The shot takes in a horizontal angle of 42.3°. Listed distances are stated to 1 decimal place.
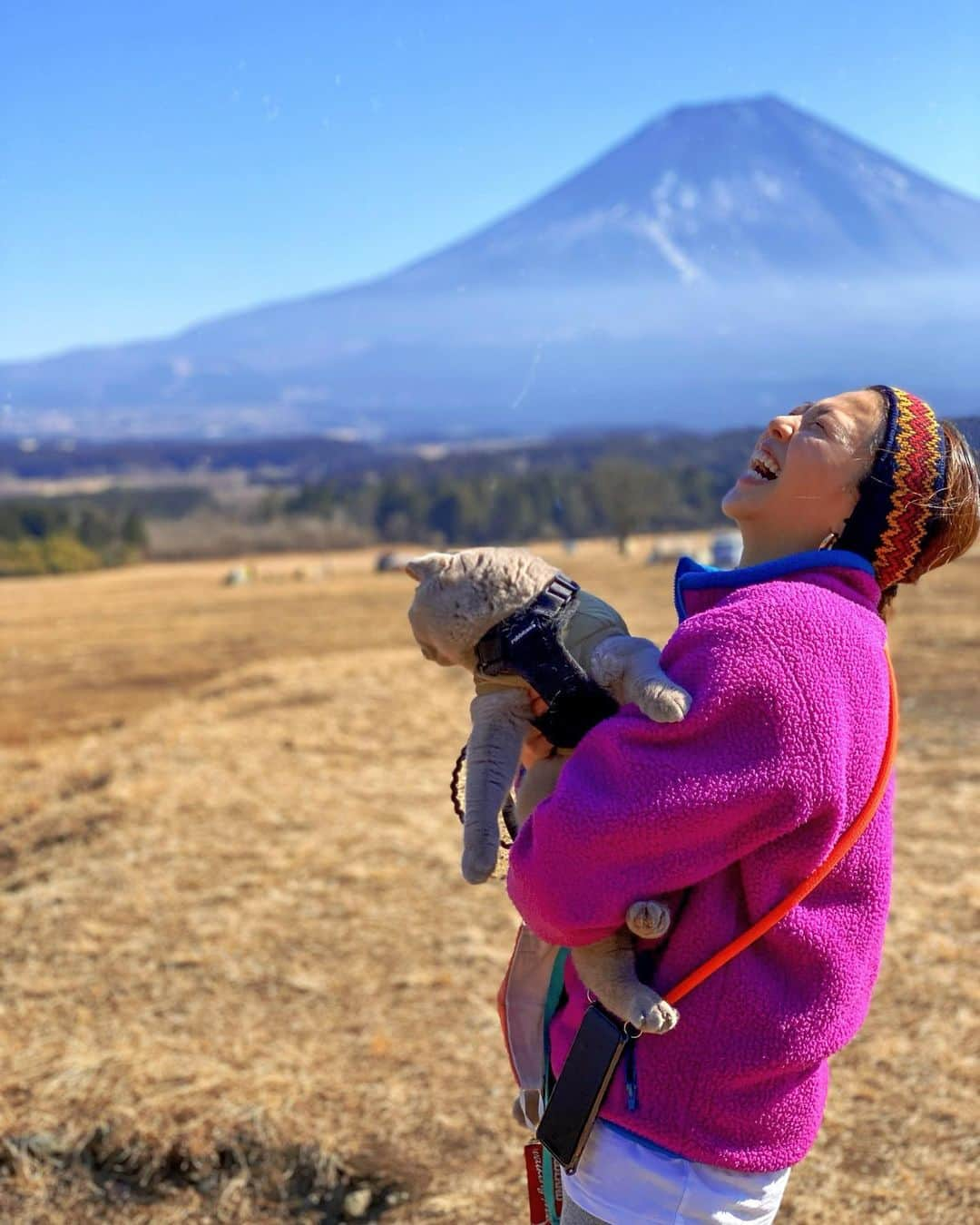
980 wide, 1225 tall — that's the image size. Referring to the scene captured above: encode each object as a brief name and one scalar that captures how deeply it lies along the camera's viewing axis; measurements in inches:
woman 51.6
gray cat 55.3
